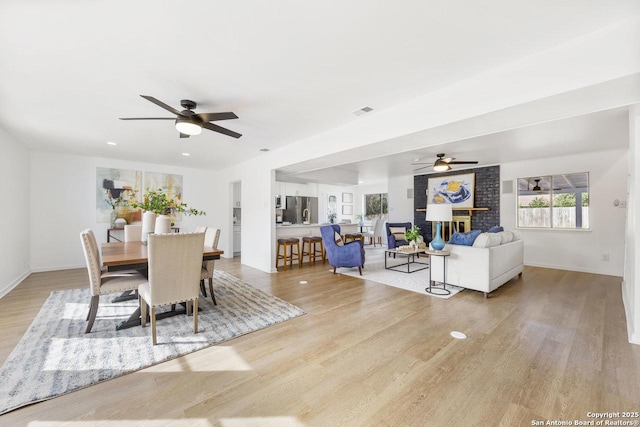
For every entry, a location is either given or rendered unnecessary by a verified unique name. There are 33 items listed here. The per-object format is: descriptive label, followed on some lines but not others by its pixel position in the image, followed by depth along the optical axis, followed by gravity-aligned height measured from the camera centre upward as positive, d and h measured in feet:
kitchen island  20.01 -1.40
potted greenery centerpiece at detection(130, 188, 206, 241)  10.71 -0.09
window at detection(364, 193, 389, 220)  36.91 +1.10
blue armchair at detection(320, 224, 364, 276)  16.19 -2.47
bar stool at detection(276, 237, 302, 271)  18.45 -2.37
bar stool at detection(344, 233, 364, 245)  22.25 -1.97
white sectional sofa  11.91 -2.45
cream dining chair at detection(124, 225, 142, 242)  14.27 -1.19
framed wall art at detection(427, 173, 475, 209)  22.49 +2.23
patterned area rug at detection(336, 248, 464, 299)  13.58 -3.87
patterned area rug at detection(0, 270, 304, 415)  5.98 -3.94
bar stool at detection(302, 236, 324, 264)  20.12 -2.86
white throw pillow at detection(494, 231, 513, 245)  13.53 -1.23
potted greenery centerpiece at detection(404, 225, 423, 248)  16.52 -1.56
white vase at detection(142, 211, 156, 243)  11.46 -0.47
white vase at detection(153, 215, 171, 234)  10.69 -0.49
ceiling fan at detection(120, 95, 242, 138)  8.75 +3.29
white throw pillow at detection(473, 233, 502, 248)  12.29 -1.28
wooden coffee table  16.07 -3.85
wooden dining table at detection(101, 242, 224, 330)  7.97 -1.53
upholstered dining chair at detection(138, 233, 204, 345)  7.67 -1.85
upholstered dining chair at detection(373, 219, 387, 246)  28.29 -1.84
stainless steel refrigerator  28.30 +0.51
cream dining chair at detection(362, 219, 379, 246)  29.48 -2.85
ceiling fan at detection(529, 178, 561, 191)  19.12 +2.20
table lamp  12.99 -0.01
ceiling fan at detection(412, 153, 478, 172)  16.82 +3.34
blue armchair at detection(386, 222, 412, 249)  21.89 -2.17
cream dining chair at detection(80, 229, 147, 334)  8.27 -2.37
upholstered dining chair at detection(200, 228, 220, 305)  11.01 -2.26
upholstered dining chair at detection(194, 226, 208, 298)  12.35 -3.73
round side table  12.55 -3.39
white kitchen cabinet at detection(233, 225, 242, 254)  24.53 -2.53
